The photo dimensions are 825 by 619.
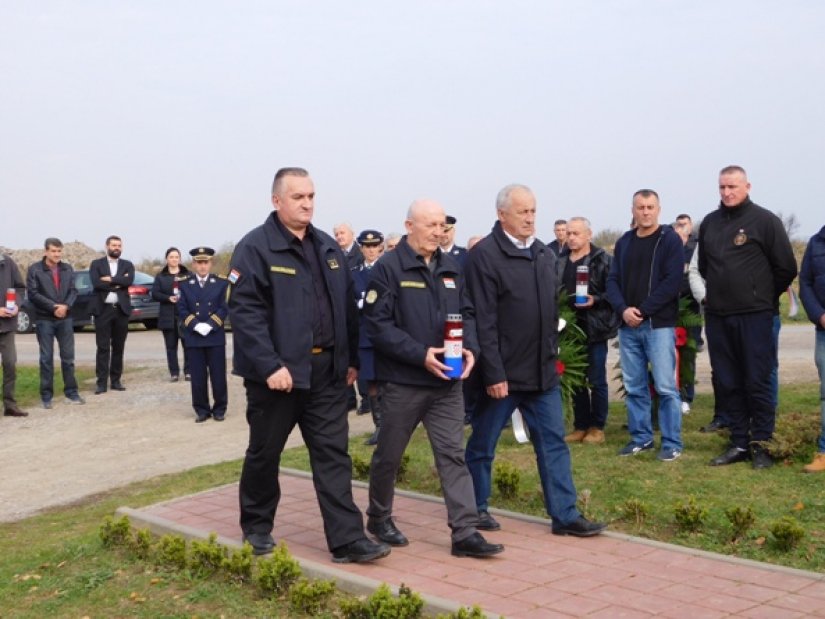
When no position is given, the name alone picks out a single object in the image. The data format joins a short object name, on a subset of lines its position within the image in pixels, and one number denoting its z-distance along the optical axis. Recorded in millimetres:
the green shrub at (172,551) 6379
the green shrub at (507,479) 7676
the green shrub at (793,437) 8367
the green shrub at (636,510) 6910
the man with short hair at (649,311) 8789
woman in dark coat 17016
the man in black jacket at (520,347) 6711
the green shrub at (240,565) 5969
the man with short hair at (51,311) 14492
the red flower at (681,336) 10164
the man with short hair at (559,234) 11414
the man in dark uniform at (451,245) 11633
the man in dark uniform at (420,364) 6332
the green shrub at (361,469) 8594
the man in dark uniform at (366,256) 11961
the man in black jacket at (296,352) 6094
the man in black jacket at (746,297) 8414
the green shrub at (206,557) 6168
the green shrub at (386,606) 5125
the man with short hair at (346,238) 13253
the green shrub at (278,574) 5730
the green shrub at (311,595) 5453
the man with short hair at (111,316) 15906
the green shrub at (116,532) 6891
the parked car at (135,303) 26547
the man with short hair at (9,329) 13468
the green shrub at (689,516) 6648
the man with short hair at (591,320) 9844
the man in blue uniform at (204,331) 13172
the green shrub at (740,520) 6445
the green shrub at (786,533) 6176
